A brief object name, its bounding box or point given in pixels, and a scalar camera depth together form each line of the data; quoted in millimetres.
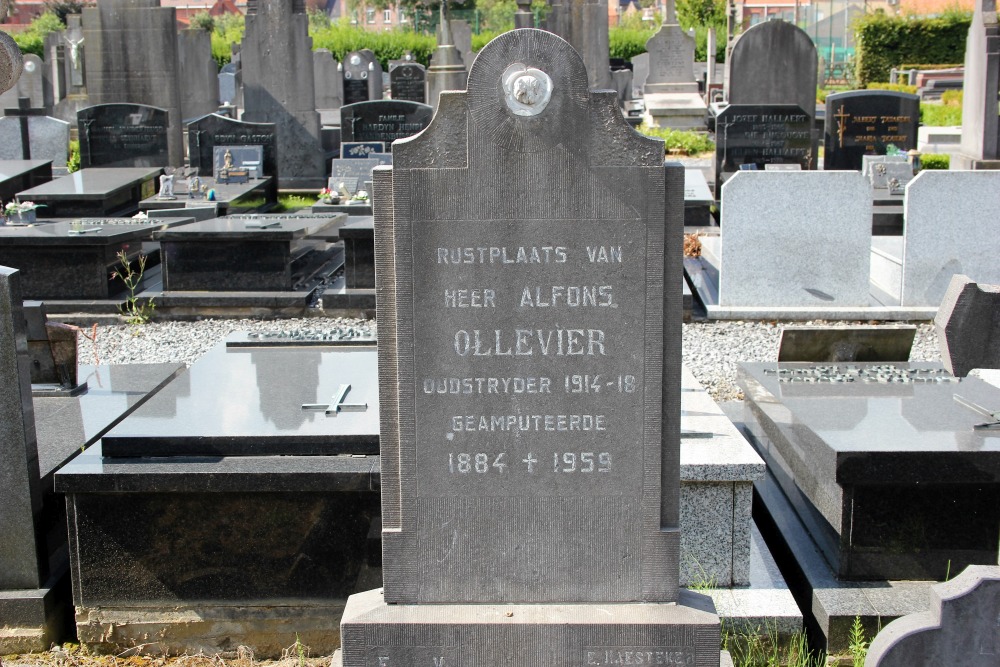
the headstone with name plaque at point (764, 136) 13359
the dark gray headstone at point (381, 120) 14891
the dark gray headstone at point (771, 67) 15539
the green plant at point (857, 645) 3648
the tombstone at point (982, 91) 13672
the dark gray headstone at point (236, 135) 13438
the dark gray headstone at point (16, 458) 3939
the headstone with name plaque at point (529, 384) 3000
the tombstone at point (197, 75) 23281
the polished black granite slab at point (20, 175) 12617
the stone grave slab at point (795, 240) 8680
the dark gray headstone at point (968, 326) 3033
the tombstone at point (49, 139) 16641
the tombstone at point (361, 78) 25828
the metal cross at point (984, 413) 4204
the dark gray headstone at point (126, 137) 14398
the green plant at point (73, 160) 17253
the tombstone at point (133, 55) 16016
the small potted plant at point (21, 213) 9680
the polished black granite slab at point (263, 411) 4121
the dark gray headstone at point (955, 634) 2609
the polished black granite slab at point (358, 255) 9266
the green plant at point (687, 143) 21344
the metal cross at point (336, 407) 4410
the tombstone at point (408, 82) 25625
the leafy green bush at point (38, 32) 43312
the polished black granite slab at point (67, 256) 9055
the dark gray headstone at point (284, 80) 16141
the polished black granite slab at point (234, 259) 9266
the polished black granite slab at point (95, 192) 11148
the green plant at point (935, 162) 17828
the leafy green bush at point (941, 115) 24344
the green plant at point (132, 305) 9172
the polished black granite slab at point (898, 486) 3912
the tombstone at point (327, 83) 28578
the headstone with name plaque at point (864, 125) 14477
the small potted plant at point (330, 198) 11791
